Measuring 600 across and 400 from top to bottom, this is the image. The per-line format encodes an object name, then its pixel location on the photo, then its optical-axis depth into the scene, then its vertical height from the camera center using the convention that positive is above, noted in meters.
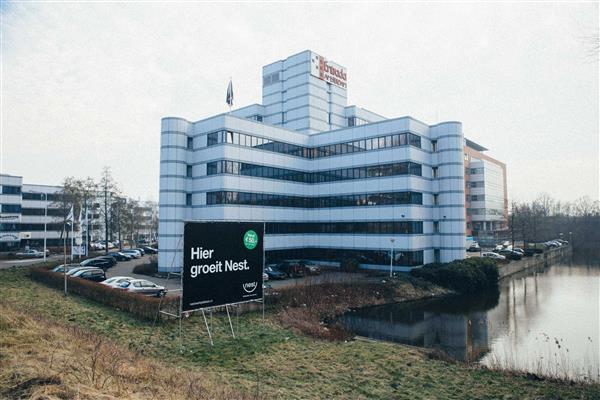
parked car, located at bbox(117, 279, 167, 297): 27.98 -4.57
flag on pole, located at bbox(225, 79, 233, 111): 46.65 +15.32
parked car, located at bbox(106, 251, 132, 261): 56.88 -4.74
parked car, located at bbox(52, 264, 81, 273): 36.03 -4.18
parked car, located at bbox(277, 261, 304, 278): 41.73 -4.96
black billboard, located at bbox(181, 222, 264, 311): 18.11 -1.94
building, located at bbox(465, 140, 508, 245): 99.88 +6.57
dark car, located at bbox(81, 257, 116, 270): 45.86 -4.57
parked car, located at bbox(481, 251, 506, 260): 59.26 -5.11
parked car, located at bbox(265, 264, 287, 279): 39.41 -5.05
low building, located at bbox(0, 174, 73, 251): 78.50 +2.11
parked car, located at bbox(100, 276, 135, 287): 28.36 -4.20
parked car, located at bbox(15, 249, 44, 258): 60.67 -4.69
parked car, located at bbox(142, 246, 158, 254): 73.19 -4.92
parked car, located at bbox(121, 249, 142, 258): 62.28 -4.65
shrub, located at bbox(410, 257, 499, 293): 40.97 -5.47
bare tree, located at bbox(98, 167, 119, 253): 60.53 +5.43
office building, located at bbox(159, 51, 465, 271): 44.34 +4.49
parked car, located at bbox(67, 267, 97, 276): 34.37 -4.10
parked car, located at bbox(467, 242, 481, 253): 73.79 -4.88
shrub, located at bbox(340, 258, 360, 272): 46.95 -5.06
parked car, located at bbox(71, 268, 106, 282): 33.72 -4.35
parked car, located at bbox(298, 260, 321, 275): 43.36 -5.11
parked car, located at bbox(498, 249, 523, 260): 62.17 -5.23
